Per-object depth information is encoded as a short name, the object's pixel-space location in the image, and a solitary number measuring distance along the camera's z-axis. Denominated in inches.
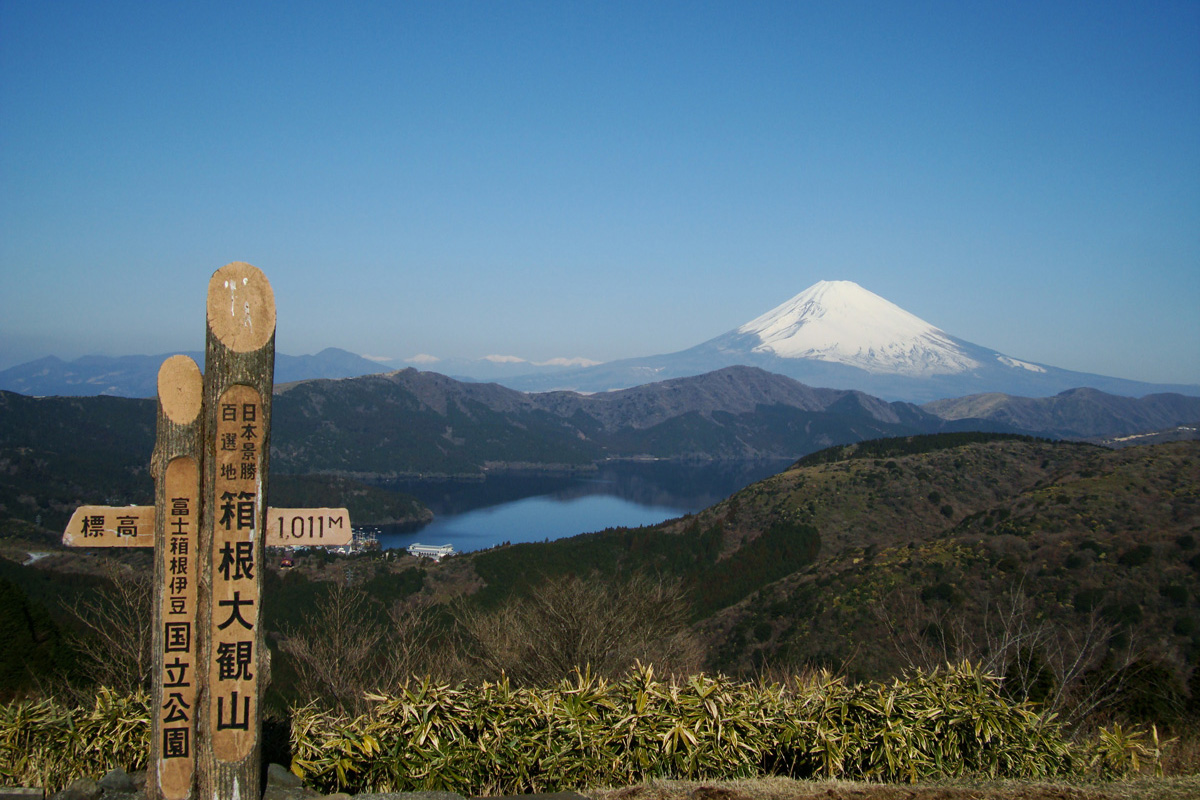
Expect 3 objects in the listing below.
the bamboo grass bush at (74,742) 216.4
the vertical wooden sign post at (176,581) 192.1
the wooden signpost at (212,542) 192.1
